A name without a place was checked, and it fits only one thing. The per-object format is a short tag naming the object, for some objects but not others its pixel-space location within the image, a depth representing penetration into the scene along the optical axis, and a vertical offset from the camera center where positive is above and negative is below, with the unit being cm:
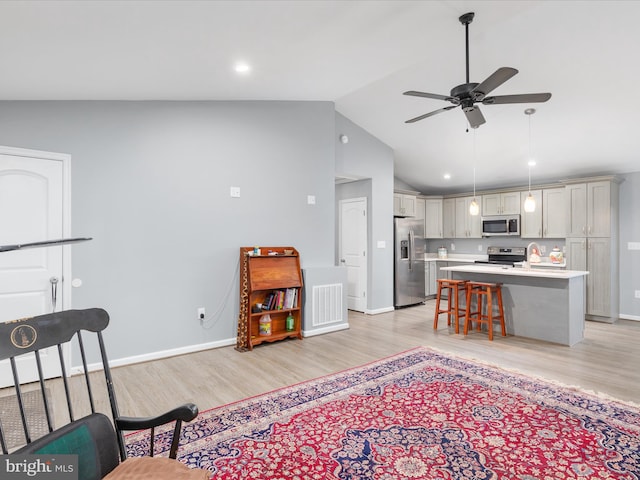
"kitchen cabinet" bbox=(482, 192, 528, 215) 695 +70
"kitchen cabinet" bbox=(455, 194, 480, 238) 759 +37
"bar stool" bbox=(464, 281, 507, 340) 473 -89
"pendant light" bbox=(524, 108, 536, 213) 453 +49
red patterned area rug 204 -126
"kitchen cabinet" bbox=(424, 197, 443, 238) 814 +54
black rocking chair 127 -69
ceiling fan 281 +118
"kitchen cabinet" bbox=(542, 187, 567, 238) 627 +46
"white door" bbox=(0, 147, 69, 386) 314 +5
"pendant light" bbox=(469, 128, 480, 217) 469 +103
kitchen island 441 -79
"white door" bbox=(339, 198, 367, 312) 630 -14
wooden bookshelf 428 -68
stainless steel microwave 688 +27
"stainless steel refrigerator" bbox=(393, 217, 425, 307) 664 -41
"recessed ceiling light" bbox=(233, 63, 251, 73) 336 +160
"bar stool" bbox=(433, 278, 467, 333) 501 -85
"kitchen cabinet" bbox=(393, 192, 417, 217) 721 +70
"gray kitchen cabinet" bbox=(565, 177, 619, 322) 561 -1
